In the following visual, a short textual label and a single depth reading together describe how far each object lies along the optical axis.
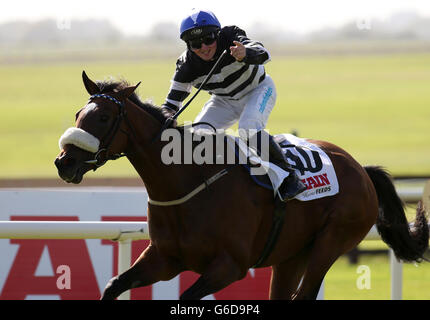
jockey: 9.43
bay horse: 8.55
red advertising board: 12.36
